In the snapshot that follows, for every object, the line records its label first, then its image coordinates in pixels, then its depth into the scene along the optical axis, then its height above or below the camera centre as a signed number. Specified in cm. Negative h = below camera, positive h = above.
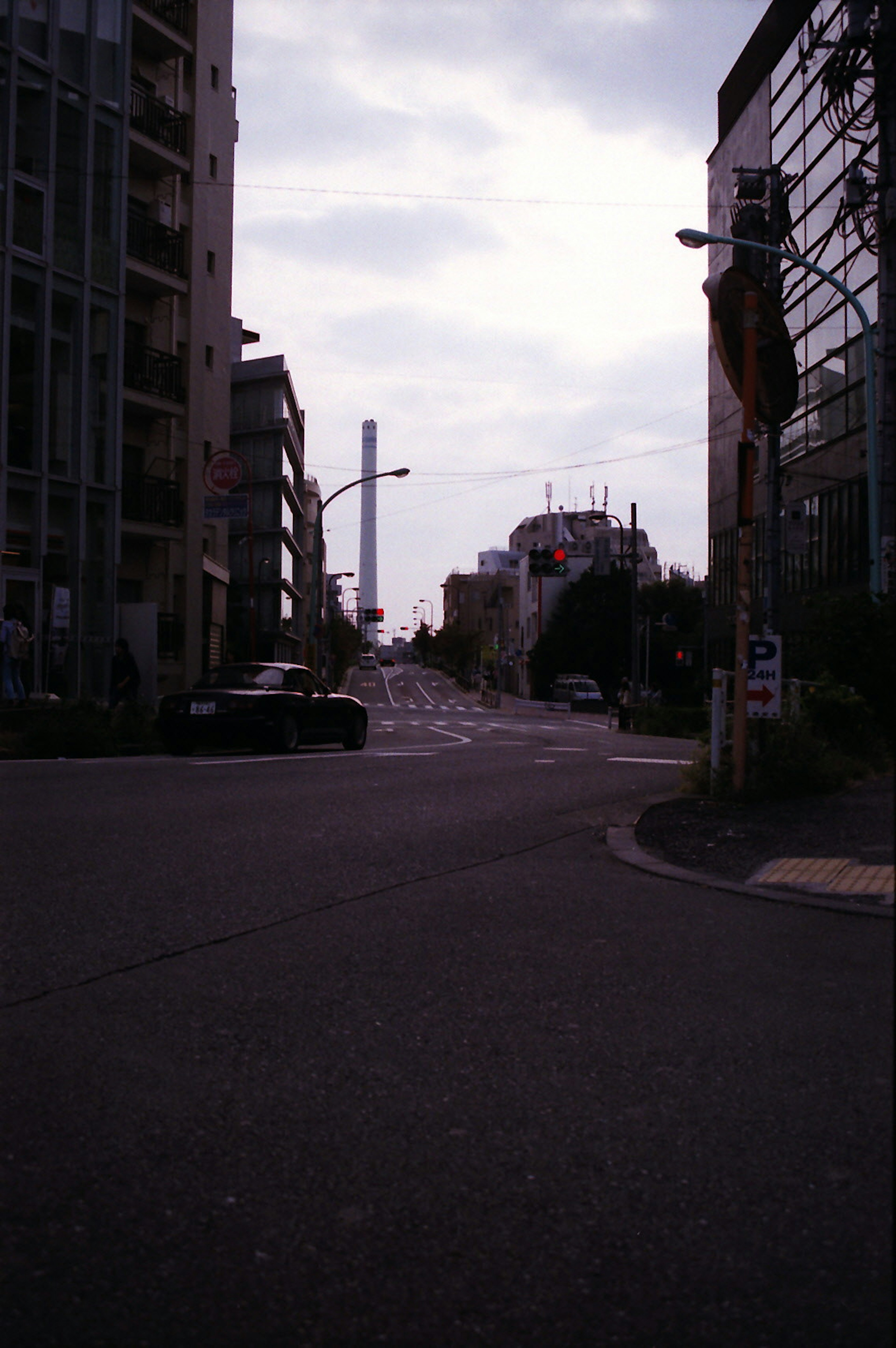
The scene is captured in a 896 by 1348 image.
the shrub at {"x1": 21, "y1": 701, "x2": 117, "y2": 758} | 1805 -77
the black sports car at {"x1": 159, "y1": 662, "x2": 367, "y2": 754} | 1738 -38
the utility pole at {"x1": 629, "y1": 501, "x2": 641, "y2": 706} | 4888 +112
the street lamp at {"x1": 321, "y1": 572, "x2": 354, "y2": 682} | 6169 +746
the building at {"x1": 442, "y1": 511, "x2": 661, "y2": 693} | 10838 +1103
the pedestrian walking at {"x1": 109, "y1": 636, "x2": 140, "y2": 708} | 2233 +10
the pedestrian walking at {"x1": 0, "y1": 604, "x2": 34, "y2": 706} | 2048 +43
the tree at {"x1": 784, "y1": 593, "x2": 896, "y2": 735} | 949 +52
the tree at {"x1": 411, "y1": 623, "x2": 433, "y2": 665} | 16525 +584
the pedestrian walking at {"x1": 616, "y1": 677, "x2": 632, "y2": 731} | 4216 -72
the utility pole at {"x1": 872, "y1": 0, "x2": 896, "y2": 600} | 1562 +492
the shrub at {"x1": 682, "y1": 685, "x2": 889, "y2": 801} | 1002 -54
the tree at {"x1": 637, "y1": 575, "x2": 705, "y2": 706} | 7850 +359
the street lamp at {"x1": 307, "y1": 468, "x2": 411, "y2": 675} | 4600 +479
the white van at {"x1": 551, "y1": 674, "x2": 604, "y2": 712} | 6950 -27
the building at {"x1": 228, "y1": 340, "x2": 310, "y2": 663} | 7131 +1191
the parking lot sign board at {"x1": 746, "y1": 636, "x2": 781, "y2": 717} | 1046 +8
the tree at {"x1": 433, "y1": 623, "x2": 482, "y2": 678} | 14188 +417
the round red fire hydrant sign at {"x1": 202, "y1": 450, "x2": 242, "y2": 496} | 3169 +514
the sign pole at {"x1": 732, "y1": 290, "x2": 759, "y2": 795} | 1044 +128
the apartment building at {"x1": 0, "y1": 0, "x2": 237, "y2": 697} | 2652 +789
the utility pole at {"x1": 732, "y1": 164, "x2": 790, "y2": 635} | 1877 +708
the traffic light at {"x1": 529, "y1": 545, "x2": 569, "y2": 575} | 3681 +364
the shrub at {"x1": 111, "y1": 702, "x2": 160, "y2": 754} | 1970 -72
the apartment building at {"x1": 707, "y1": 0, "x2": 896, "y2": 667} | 2070 +1098
